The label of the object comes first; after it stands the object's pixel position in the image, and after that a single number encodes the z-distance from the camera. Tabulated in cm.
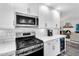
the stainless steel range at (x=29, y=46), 89
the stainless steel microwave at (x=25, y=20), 112
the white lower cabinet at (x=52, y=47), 128
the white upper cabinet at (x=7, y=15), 86
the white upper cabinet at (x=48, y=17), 147
